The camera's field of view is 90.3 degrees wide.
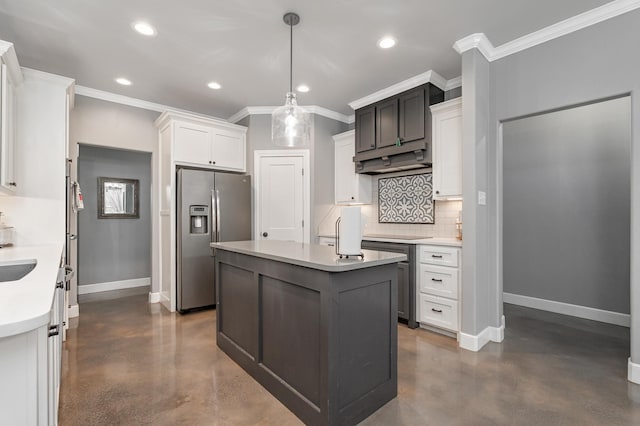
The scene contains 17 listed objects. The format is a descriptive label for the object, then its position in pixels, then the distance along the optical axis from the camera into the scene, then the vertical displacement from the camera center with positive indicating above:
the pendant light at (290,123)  2.60 +0.75
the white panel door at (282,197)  4.59 +0.23
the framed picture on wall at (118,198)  4.92 +0.24
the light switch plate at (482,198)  2.93 +0.14
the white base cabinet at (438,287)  3.09 -0.75
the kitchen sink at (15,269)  1.96 -0.35
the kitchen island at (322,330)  1.73 -0.72
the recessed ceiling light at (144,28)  2.60 +1.55
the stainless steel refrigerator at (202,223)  3.92 -0.13
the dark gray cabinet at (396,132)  3.59 +0.99
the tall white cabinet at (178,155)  3.98 +0.78
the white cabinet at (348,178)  4.56 +0.52
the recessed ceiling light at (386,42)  2.87 +1.57
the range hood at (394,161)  3.64 +0.64
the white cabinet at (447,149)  3.32 +0.69
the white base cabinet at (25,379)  0.91 -0.49
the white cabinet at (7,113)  2.31 +0.78
